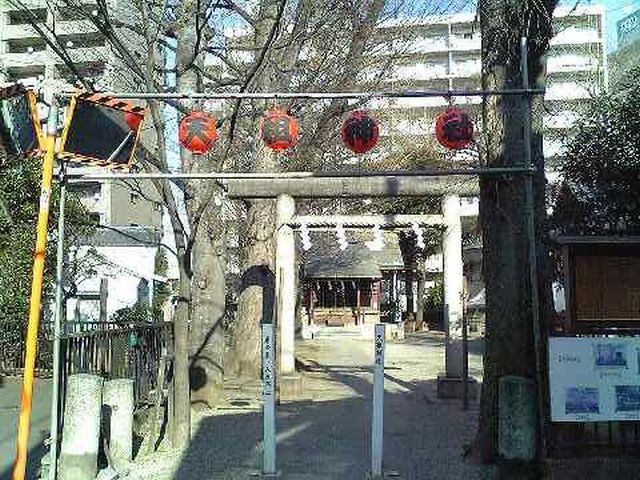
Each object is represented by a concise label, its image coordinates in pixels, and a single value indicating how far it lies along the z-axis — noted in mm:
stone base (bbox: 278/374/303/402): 14595
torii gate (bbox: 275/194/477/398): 15328
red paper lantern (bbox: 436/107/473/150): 8656
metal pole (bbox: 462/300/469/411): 13190
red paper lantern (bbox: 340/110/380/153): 8812
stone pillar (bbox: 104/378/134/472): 9070
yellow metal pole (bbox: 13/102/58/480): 5832
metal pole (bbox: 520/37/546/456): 7789
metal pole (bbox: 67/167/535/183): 7938
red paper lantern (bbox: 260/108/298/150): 8680
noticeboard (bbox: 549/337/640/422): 7602
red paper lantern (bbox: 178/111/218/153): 8688
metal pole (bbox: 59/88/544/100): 7742
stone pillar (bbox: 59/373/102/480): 8086
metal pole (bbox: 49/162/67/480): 7566
